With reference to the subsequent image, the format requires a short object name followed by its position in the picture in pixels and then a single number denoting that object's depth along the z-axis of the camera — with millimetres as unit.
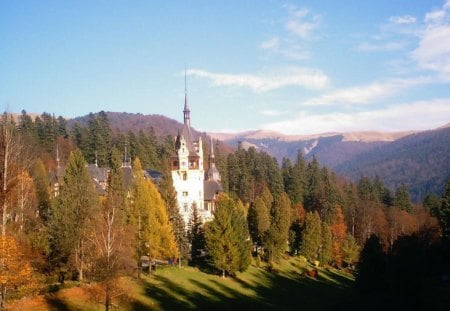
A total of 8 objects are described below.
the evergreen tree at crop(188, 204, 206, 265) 57212
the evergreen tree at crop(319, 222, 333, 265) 76250
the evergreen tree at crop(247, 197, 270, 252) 70438
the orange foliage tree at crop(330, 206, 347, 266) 81312
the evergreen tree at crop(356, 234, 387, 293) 52688
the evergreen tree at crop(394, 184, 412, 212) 115938
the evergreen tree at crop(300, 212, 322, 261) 75250
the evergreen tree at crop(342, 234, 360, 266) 81250
